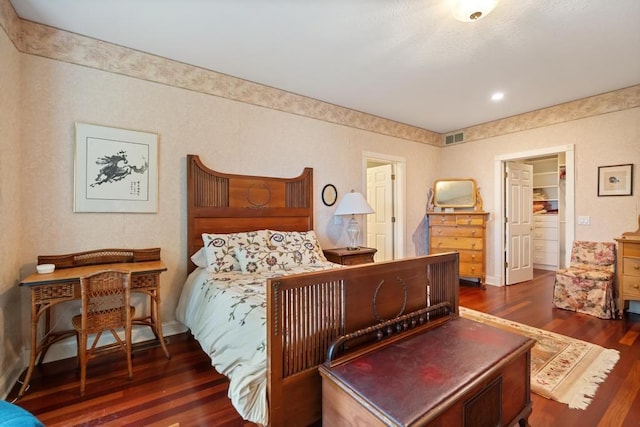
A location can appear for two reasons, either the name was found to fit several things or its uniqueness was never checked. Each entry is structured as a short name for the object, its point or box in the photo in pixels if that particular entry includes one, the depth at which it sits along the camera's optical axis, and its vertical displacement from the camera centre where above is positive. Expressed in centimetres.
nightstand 359 -53
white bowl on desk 216 -40
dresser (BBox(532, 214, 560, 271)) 607 -61
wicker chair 198 -73
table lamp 379 +7
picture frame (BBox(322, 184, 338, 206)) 398 +26
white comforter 142 -74
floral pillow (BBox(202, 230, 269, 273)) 273 -32
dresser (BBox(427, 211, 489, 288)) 464 -39
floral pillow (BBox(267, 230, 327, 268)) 298 -37
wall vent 523 +136
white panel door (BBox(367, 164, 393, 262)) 505 +4
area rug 195 -119
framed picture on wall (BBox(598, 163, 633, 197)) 352 +41
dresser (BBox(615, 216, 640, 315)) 321 -62
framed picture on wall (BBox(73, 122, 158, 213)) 249 +39
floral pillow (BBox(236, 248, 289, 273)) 274 -45
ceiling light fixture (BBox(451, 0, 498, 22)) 195 +139
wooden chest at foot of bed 116 -74
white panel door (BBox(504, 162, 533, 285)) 475 -15
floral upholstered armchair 328 -80
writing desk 200 -49
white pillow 286 -44
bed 142 -55
